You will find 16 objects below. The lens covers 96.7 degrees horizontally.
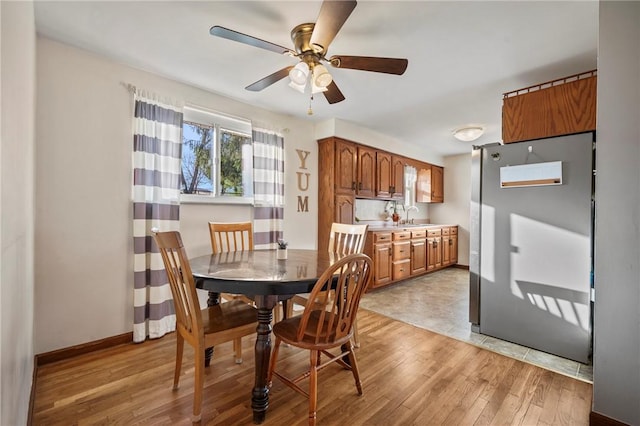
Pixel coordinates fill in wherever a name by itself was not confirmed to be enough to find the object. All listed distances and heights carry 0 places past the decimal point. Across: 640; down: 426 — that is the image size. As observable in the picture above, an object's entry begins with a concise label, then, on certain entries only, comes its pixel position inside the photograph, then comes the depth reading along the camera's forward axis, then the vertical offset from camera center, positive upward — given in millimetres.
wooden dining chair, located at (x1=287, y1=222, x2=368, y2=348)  2326 -269
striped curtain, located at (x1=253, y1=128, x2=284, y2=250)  3258 +271
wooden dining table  1416 -369
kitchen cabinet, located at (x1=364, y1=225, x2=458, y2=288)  3963 -625
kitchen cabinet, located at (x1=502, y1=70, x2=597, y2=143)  2162 +848
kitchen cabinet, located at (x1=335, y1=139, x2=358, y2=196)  3879 +623
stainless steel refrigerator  2146 -245
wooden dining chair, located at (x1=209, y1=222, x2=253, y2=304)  2566 -266
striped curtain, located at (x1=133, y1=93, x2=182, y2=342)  2439 +59
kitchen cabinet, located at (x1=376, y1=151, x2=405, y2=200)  4559 +612
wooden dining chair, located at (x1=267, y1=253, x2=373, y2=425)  1408 -633
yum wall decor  3773 +413
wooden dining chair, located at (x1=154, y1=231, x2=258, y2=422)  1409 -645
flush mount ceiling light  3738 +1067
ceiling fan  1568 +965
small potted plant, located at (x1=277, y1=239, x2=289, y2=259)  2098 -292
